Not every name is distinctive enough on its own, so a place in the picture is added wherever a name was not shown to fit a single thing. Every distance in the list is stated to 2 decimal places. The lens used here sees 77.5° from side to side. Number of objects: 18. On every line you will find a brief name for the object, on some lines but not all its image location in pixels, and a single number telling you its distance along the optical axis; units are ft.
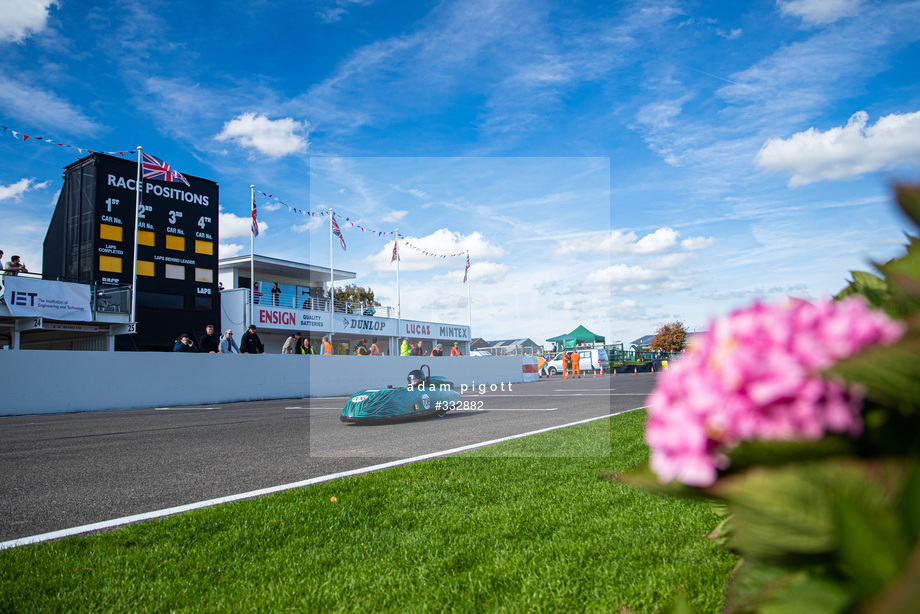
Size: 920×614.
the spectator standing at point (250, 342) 55.76
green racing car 30.60
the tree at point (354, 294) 172.96
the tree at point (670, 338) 172.45
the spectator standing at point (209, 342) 53.67
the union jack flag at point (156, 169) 65.62
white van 130.31
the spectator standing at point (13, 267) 61.27
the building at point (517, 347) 167.86
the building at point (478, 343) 227.20
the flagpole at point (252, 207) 84.64
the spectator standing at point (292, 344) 58.34
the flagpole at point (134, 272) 73.46
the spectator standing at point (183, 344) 51.98
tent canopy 155.74
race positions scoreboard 78.54
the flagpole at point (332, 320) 109.09
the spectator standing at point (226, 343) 56.77
